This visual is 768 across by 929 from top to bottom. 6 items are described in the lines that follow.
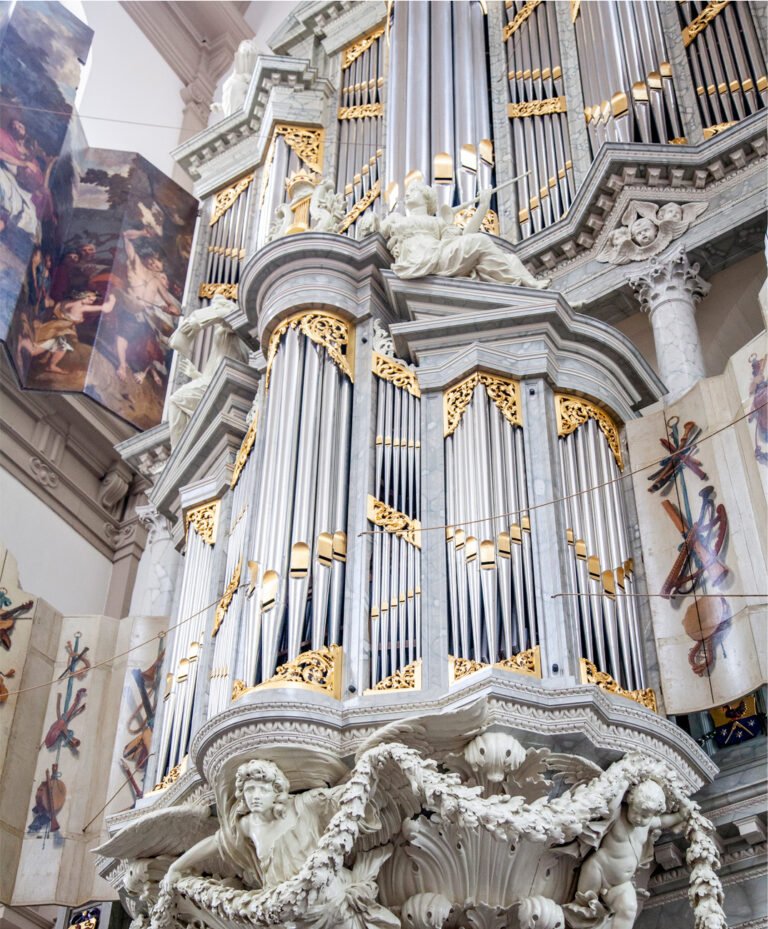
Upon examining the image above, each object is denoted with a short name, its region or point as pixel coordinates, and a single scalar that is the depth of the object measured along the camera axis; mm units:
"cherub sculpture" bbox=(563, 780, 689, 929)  7617
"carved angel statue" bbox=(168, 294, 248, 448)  12492
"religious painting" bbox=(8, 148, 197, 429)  15320
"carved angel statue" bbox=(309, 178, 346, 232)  11664
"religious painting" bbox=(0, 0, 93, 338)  15125
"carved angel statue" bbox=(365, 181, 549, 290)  10664
